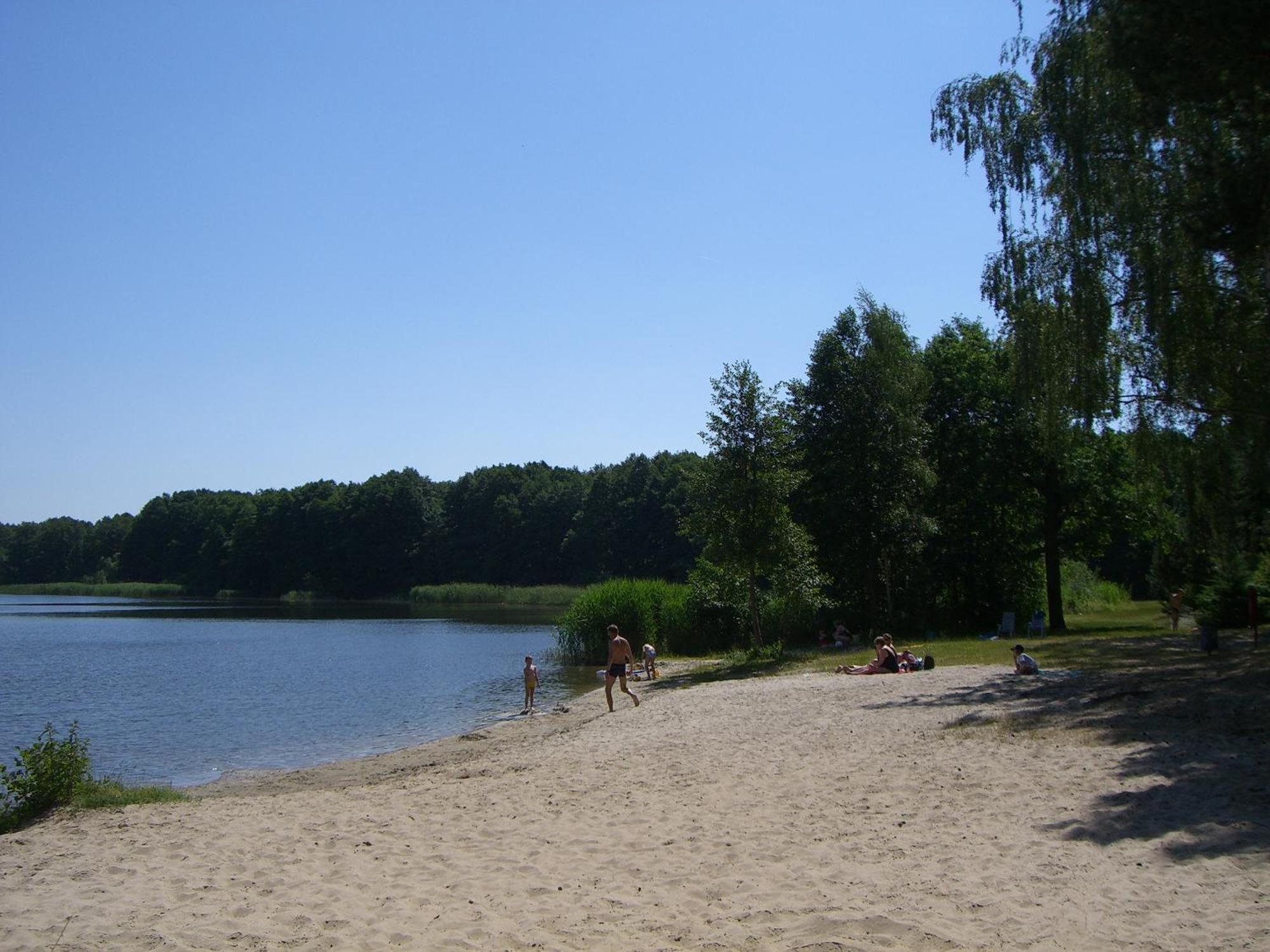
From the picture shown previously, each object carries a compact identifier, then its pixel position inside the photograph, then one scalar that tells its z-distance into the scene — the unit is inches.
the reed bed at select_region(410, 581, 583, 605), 3169.3
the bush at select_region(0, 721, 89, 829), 470.0
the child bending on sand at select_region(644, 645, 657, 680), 1043.3
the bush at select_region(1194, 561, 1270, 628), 903.0
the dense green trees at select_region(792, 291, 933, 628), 1204.5
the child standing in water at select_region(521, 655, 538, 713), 931.3
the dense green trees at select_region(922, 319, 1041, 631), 1284.4
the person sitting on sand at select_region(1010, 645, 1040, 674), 677.9
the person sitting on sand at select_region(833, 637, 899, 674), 797.2
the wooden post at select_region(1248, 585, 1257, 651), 694.5
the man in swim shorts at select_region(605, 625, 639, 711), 794.8
